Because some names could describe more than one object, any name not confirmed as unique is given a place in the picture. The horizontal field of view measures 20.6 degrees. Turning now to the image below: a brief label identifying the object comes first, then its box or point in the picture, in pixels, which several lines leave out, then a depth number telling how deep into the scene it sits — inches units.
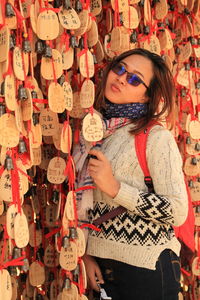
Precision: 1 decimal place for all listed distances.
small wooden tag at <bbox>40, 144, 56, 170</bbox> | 62.5
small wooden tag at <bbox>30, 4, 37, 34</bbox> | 52.2
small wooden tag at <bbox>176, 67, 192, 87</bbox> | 74.7
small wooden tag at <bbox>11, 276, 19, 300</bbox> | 58.2
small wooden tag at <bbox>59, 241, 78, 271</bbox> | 54.4
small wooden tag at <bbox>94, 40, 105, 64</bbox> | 64.3
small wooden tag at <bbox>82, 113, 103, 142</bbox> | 54.2
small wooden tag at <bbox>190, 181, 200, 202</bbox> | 77.0
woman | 53.6
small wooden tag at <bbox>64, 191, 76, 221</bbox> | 54.6
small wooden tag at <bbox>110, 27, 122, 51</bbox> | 63.4
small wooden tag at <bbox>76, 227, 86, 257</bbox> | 54.6
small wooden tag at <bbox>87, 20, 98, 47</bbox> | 59.0
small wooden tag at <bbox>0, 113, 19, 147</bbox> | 47.8
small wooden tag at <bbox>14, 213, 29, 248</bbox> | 48.3
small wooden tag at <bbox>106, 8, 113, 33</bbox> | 68.1
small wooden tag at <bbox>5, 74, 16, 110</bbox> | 47.1
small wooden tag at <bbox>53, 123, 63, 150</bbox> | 57.1
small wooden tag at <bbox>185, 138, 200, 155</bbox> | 76.2
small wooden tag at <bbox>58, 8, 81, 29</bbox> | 53.9
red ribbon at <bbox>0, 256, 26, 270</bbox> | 49.3
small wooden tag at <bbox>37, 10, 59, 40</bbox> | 52.3
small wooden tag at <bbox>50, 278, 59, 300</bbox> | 64.9
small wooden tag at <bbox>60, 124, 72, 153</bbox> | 54.7
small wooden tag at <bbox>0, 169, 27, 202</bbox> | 48.5
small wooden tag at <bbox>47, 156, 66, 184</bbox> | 57.2
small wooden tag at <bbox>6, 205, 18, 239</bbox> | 48.1
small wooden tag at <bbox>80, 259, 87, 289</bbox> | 55.3
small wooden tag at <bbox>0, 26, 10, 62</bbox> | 47.1
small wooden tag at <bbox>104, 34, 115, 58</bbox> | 66.2
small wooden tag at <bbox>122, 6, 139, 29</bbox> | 64.0
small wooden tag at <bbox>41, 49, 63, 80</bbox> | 54.5
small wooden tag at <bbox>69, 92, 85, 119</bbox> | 61.6
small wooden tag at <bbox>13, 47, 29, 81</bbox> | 48.3
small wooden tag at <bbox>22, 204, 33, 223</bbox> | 63.2
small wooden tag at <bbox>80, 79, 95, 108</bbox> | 55.3
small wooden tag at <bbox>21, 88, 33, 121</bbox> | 49.7
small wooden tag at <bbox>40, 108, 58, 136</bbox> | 57.1
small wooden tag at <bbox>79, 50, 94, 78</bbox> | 55.6
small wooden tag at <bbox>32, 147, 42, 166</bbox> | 56.1
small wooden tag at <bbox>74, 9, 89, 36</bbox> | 56.4
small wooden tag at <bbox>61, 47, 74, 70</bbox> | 56.3
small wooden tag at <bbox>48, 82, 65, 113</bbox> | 53.9
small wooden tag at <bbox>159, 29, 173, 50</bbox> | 69.8
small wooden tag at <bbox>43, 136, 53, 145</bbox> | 62.1
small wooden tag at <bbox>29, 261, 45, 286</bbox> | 62.0
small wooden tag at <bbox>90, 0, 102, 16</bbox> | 63.6
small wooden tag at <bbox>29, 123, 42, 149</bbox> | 53.9
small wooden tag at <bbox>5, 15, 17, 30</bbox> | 49.3
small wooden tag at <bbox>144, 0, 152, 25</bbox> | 68.3
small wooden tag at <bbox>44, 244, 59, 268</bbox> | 64.6
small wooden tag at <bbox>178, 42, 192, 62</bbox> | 74.5
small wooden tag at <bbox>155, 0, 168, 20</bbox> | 69.3
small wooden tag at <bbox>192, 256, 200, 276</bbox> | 77.2
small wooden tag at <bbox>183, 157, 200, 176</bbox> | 76.5
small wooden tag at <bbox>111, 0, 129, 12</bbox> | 62.6
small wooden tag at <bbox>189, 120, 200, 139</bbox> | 73.5
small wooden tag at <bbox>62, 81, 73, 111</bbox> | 54.9
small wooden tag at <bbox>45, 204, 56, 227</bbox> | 63.9
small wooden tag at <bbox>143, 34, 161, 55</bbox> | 67.5
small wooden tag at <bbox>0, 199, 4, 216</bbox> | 53.9
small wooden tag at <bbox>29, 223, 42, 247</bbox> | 62.7
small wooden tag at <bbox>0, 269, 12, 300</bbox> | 47.1
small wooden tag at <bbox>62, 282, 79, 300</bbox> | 55.0
